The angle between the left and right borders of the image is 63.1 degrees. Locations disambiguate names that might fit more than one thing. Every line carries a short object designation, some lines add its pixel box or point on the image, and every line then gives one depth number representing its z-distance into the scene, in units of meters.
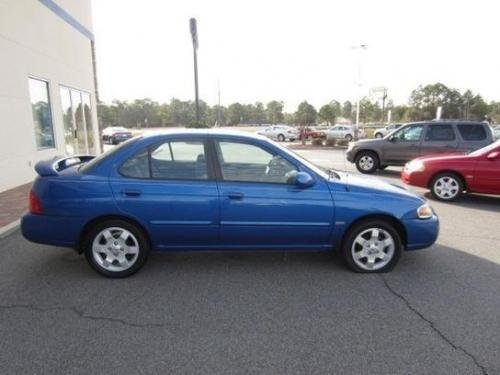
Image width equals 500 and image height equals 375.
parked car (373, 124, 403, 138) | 35.60
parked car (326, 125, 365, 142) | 29.88
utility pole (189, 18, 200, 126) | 12.59
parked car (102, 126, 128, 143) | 33.25
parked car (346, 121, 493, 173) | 11.55
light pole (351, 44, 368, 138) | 31.78
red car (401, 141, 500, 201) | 7.82
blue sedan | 4.16
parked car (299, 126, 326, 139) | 29.85
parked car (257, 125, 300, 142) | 34.79
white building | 9.06
